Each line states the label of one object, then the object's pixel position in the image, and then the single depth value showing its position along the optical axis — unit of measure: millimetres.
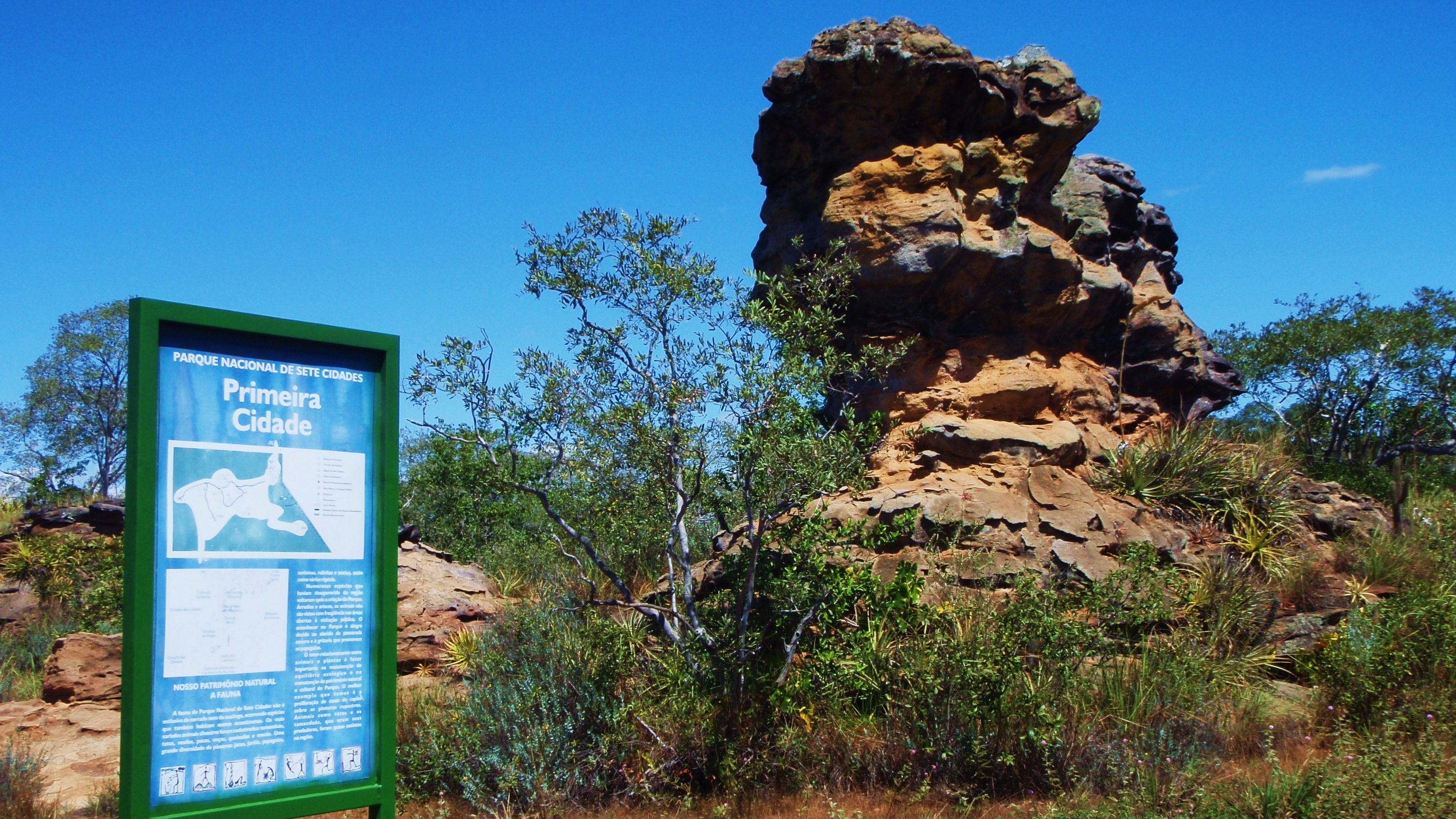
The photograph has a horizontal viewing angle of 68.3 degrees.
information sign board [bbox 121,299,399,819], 4488
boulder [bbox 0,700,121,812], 9070
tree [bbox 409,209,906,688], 7727
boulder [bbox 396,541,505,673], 12531
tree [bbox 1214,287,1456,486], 19094
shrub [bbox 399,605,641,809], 7359
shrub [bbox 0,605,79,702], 13070
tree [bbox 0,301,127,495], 34406
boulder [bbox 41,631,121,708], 11500
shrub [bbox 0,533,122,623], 16672
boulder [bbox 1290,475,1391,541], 11898
